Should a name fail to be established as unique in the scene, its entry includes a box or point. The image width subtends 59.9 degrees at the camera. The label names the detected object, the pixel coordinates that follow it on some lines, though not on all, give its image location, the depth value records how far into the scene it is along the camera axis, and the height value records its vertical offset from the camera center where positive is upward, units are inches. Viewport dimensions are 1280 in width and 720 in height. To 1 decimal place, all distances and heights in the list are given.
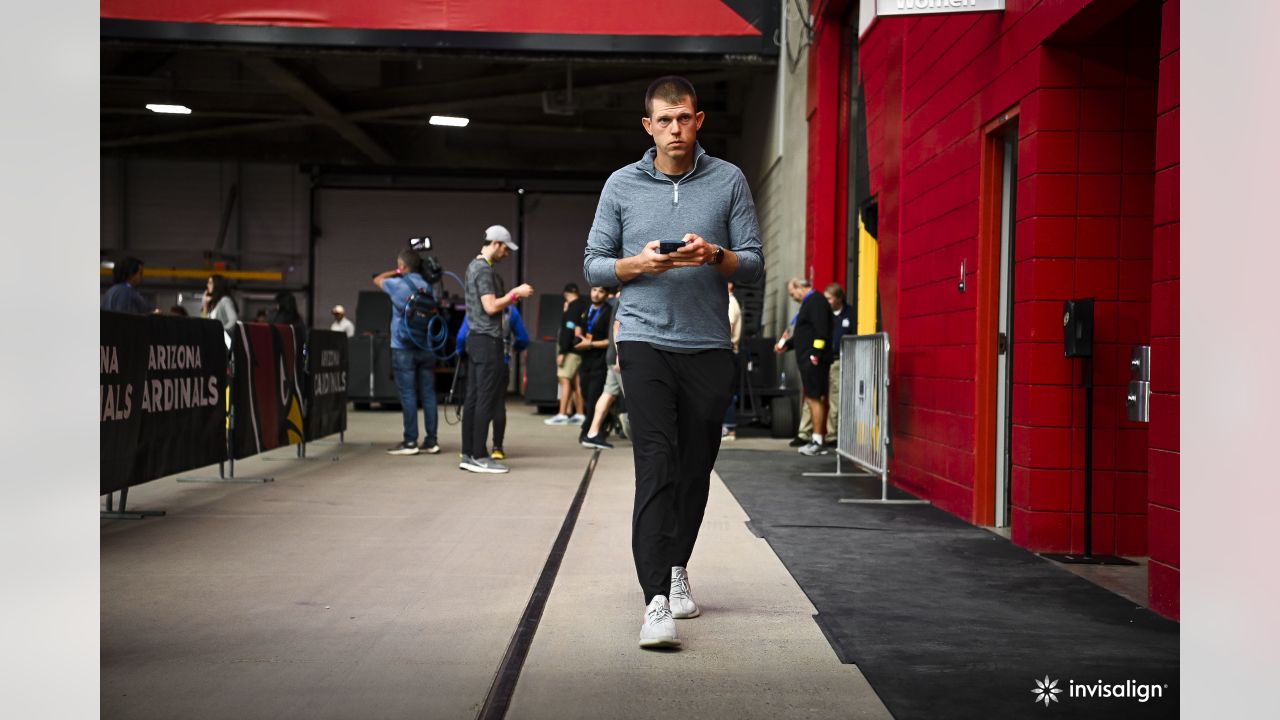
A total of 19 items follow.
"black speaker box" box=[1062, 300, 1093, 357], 193.5 +4.4
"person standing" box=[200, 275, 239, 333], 409.7 +19.1
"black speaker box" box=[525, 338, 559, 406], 653.9 -13.9
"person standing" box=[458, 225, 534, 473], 322.7 +1.5
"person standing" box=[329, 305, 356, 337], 710.3 +18.3
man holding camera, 364.5 -1.4
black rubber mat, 117.2 -36.2
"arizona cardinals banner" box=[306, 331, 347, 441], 366.6 -11.7
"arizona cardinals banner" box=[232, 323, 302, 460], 291.7 -10.9
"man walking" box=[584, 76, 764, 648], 139.4 +5.7
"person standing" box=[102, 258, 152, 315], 305.4 +16.3
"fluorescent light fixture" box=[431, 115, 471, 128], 737.2 +154.3
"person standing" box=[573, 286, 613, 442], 472.4 +3.3
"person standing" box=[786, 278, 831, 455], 386.9 -0.1
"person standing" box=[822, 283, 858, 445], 399.9 +10.2
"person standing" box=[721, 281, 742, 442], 412.5 +4.3
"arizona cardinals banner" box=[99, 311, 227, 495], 209.3 -10.0
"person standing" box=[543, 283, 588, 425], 499.6 -2.8
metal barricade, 273.9 -14.1
